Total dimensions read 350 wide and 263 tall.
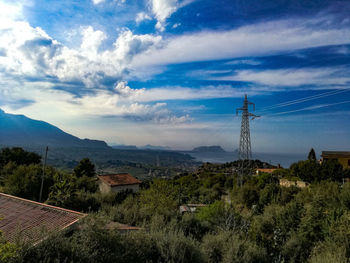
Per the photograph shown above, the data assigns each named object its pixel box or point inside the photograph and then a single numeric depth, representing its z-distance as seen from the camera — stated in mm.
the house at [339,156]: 34291
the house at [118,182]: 28405
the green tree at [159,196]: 15469
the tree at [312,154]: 44775
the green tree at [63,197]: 15237
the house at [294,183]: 25809
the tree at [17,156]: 33125
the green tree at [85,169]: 33181
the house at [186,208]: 17992
